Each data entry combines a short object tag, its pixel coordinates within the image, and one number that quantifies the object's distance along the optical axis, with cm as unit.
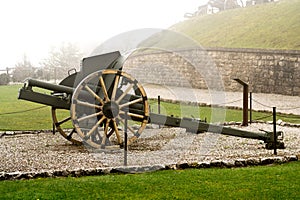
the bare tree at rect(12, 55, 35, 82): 3180
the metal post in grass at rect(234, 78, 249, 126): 1291
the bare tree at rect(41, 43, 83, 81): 3612
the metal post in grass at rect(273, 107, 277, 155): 887
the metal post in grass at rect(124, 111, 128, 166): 776
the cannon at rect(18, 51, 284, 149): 871
